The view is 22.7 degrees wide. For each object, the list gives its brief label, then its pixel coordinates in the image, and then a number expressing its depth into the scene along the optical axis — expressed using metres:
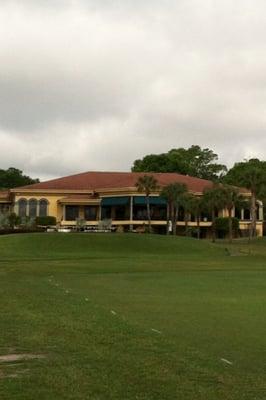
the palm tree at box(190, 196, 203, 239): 94.69
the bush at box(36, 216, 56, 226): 105.44
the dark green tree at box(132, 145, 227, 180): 137.38
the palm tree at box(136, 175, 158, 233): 94.81
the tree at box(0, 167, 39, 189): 163.25
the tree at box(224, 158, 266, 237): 96.25
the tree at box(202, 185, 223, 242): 92.19
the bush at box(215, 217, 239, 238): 104.81
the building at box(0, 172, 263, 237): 103.44
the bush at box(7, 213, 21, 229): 96.88
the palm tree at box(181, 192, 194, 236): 93.00
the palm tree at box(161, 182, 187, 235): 91.94
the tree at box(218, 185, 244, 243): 92.22
